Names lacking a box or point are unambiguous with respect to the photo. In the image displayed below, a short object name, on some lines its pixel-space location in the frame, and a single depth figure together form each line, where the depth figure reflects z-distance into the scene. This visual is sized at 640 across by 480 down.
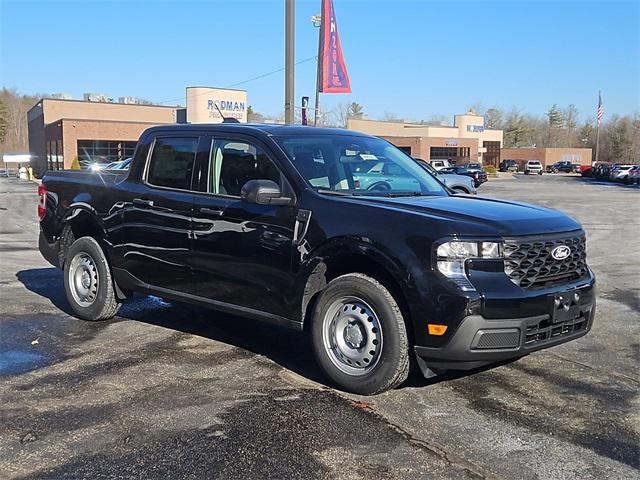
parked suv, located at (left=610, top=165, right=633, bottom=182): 55.47
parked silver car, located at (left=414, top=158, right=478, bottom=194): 18.56
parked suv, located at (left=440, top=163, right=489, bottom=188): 41.91
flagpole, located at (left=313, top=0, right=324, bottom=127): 17.14
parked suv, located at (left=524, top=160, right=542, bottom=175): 84.19
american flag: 72.86
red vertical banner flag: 17.09
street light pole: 13.65
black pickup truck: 4.33
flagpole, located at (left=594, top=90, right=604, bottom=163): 72.93
